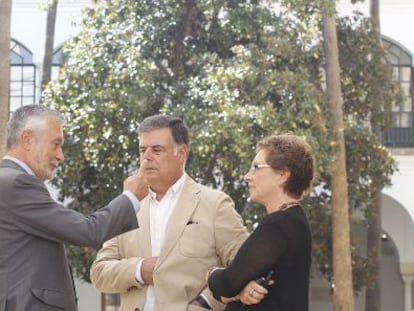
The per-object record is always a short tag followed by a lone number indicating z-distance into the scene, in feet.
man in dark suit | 15.89
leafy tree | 49.32
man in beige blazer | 18.25
